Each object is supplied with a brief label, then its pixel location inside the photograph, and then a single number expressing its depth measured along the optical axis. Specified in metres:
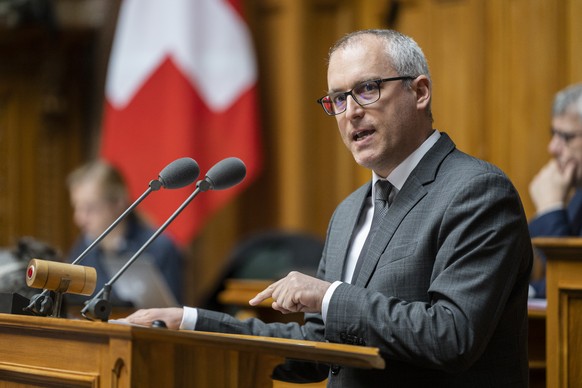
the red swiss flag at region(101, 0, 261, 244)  13.41
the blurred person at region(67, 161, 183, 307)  11.47
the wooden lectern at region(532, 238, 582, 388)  6.05
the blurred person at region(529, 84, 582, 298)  9.00
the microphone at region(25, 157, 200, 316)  5.11
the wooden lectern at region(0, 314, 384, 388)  4.05
